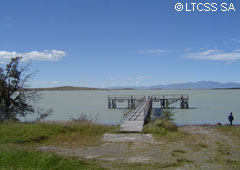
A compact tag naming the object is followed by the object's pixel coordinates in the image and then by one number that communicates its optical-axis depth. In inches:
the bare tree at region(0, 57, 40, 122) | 788.0
